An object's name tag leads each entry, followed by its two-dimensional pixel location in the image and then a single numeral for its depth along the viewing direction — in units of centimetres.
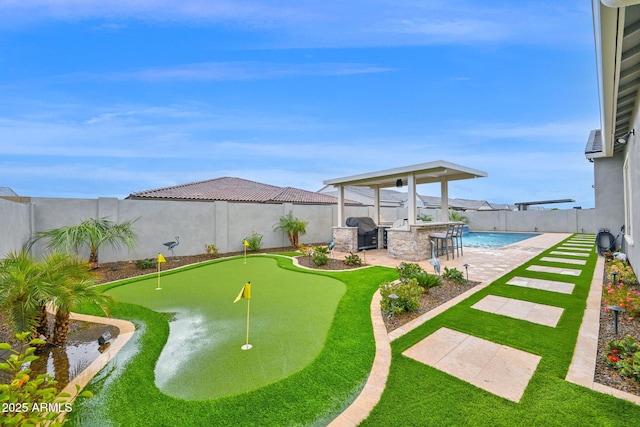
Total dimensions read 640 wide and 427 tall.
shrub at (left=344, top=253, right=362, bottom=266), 852
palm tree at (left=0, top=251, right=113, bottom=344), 308
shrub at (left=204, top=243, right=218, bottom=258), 1093
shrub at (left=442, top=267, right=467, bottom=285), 630
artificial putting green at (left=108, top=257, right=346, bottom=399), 290
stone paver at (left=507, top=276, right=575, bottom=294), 582
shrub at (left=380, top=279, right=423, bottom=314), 454
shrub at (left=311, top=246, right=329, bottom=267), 860
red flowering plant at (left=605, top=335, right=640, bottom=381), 270
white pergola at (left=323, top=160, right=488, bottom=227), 908
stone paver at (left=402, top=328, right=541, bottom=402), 272
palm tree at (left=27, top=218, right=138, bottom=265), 788
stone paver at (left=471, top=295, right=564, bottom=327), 429
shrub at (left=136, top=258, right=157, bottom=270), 862
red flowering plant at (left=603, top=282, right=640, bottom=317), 421
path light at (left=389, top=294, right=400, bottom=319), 434
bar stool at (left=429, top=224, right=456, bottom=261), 950
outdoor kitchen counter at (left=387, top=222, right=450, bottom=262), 945
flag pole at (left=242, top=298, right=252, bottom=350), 349
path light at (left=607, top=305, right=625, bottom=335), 351
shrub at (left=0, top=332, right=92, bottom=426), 136
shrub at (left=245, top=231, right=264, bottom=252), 1198
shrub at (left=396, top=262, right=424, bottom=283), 608
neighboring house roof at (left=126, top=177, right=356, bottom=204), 1365
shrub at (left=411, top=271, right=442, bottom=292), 558
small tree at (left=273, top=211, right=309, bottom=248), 1311
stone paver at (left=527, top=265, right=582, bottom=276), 722
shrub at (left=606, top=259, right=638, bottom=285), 584
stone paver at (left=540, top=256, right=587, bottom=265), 864
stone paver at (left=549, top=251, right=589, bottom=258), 1020
